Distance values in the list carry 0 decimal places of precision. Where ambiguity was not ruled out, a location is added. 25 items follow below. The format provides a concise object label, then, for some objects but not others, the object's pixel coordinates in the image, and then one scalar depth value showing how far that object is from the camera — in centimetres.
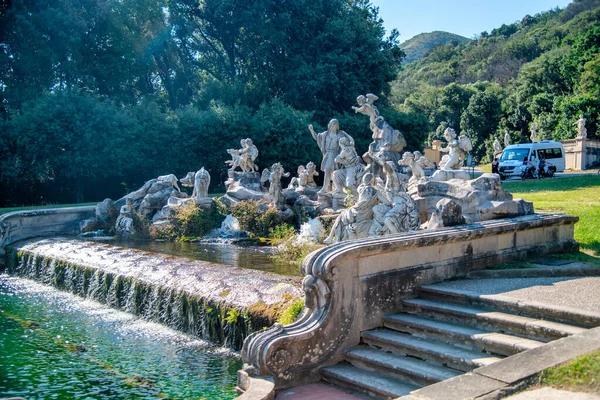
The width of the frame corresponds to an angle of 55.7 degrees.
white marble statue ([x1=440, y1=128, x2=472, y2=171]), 1263
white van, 2986
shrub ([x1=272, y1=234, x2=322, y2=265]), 1255
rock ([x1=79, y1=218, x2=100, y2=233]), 1966
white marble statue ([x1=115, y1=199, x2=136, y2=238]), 1902
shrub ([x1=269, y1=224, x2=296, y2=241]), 1544
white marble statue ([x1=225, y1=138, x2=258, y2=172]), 2234
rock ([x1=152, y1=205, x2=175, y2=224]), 1935
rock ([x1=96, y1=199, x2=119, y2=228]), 2006
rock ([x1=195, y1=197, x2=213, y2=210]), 1903
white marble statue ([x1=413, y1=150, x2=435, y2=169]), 1945
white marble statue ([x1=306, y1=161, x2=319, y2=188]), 2106
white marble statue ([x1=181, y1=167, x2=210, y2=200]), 1945
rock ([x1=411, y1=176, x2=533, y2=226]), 963
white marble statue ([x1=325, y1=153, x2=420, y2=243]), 1039
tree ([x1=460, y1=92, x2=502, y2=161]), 5797
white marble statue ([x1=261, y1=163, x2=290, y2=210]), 1873
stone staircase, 534
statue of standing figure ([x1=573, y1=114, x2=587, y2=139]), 3858
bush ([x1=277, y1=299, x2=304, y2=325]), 693
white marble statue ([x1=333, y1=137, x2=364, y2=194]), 1677
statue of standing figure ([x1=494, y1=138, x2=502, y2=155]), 4437
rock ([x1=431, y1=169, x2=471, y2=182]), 1195
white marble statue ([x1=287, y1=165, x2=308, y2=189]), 2105
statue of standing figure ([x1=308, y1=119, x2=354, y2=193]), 1841
